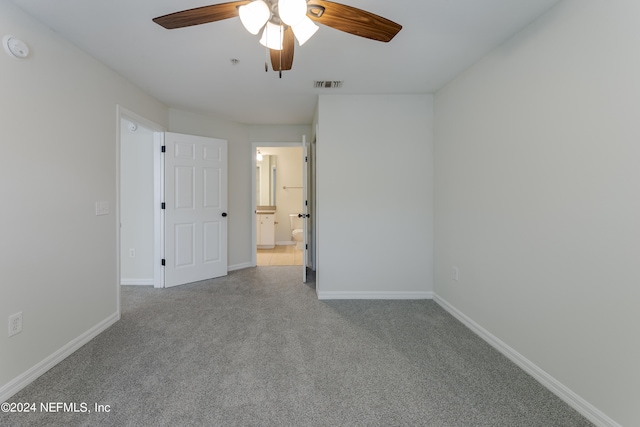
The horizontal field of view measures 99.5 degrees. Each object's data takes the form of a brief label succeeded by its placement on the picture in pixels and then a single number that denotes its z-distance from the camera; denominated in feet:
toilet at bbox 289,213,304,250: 20.49
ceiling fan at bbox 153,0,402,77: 4.12
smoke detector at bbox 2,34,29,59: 5.25
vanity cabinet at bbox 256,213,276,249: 20.51
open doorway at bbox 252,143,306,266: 21.89
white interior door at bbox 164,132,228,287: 11.51
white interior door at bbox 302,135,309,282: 11.80
